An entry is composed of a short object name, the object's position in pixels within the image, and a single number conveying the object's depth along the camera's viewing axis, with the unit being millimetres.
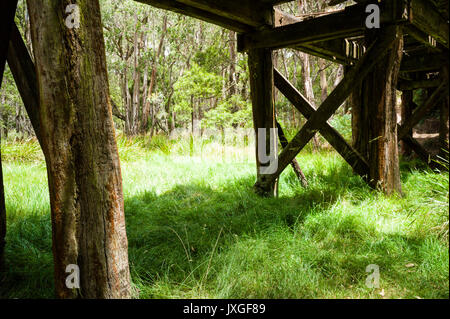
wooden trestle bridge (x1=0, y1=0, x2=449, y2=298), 1936
